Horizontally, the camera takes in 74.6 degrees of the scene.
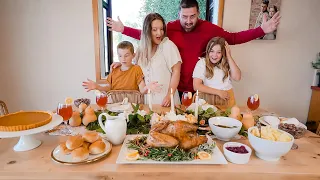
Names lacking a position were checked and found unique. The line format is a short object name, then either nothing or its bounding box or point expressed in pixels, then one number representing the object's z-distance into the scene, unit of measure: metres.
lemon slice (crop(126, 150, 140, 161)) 0.85
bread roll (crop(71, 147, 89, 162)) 0.82
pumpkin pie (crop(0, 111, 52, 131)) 0.90
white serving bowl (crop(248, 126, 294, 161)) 0.82
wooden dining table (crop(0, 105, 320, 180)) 0.78
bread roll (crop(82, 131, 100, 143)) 0.91
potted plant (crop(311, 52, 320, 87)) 2.54
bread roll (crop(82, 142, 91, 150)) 0.89
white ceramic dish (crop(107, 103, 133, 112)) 1.42
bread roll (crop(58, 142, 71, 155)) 0.87
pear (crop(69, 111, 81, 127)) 1.20
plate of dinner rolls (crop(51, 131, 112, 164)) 0.83
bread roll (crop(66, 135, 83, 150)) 0.86
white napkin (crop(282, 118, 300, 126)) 1.22
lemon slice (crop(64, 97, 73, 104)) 1.17
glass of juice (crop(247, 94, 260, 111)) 1.30
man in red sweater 2.10
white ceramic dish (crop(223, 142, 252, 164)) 0.85
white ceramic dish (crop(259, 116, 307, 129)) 1.20
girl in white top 1.87
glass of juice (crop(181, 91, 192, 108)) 1.39
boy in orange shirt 1.91
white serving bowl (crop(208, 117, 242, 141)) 1.00
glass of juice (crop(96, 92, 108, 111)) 1.35
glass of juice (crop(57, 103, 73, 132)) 1.12
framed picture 2.38
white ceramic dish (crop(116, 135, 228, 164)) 0.84
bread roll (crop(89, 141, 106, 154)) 0.87
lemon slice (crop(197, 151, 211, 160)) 0.86
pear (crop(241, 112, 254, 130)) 1.15
